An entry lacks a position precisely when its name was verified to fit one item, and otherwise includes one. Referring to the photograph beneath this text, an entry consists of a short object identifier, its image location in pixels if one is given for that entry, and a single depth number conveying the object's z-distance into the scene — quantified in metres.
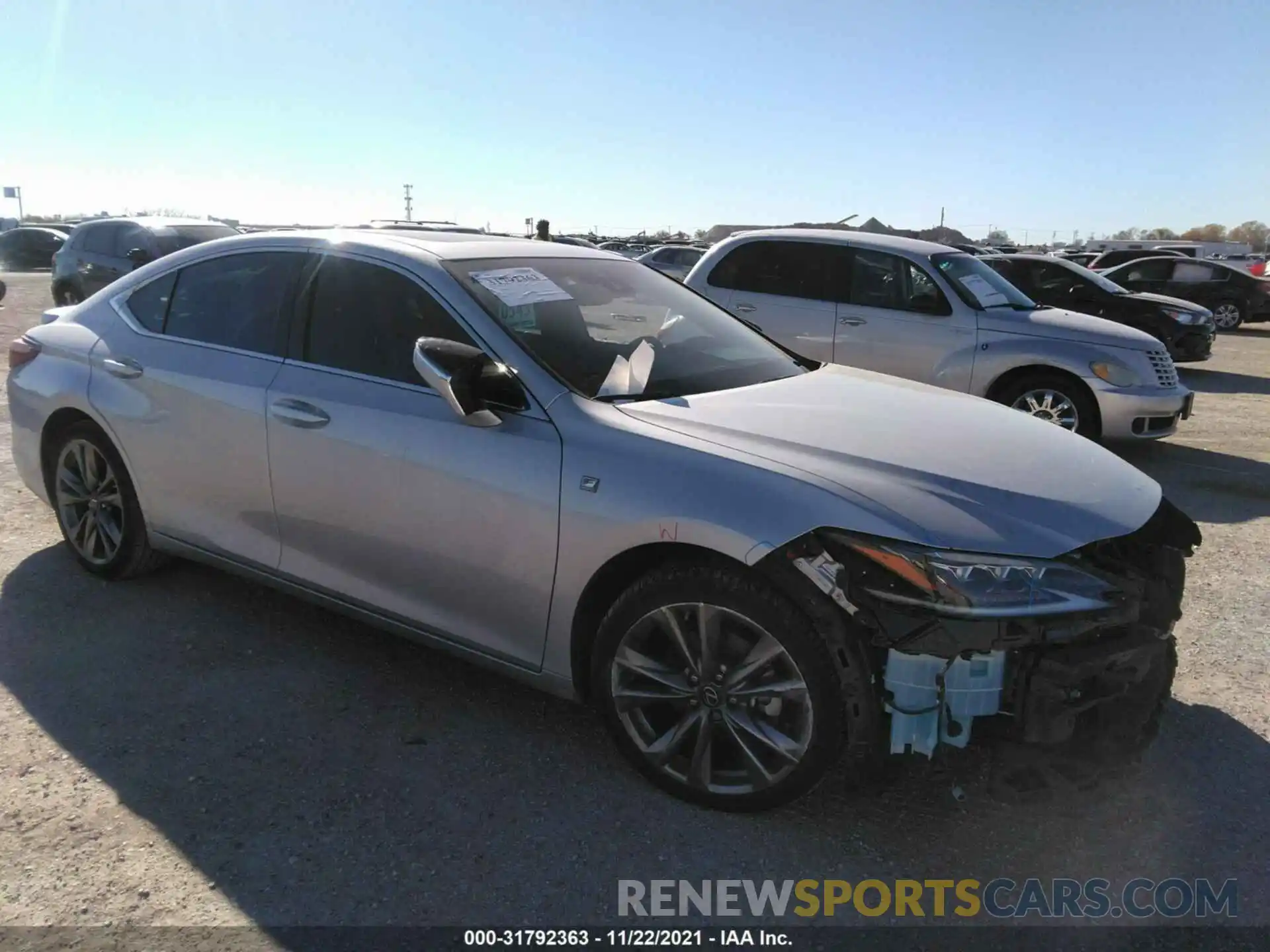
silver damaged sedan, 2.50
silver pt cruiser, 7.46
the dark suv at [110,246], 12.94
